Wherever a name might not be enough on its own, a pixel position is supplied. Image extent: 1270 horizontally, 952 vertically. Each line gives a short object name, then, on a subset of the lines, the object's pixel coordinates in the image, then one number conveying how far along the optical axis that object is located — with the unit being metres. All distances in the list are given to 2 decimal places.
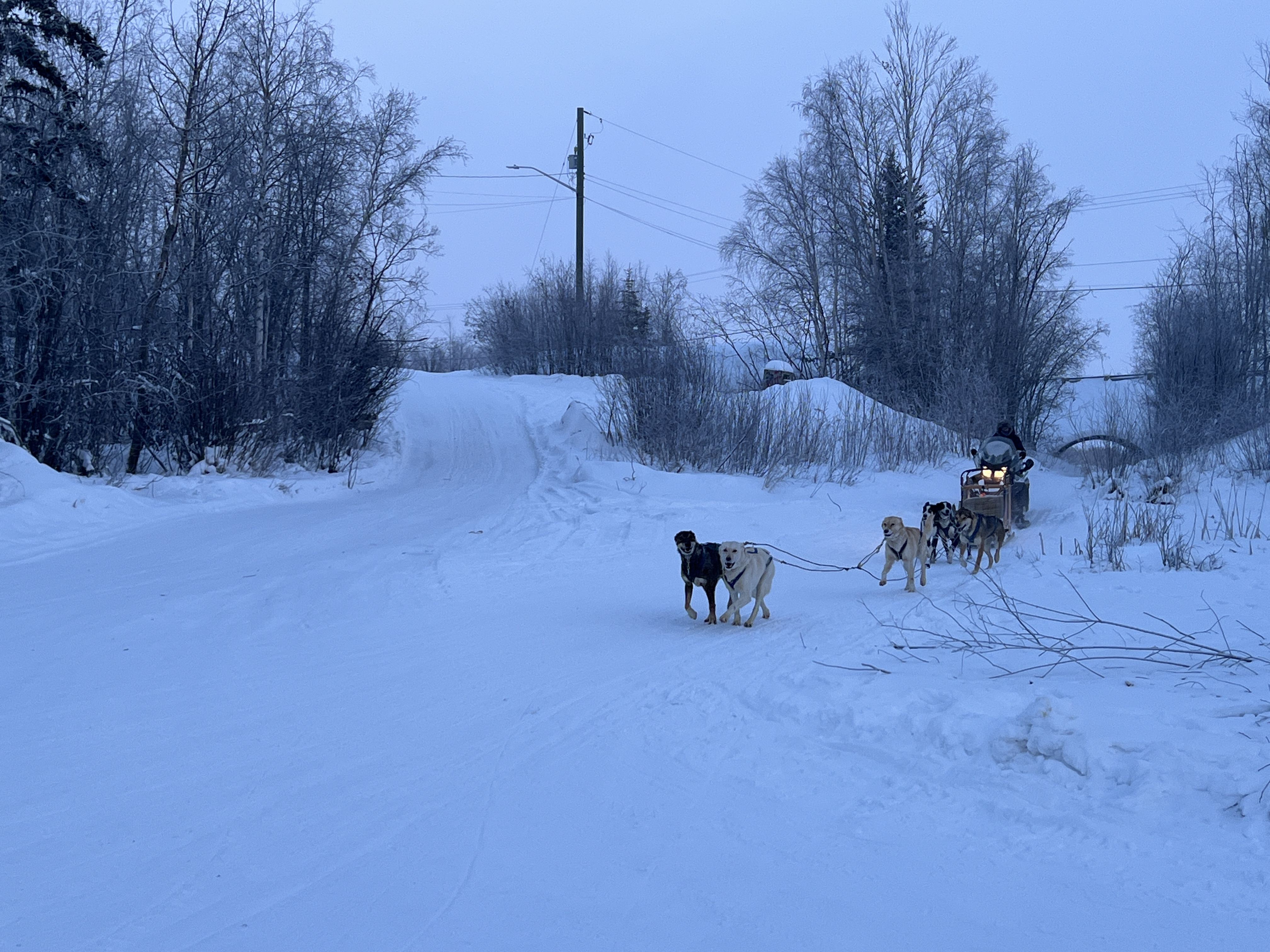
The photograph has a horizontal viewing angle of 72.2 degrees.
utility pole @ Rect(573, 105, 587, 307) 36.50
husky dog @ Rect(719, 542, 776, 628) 7.68
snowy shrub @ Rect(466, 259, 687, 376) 39.25
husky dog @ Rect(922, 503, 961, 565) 11.08
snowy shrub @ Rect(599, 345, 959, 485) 18.95
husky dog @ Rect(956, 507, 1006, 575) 11.05
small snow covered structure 28.56
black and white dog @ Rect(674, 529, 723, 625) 7.80
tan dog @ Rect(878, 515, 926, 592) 9.58
